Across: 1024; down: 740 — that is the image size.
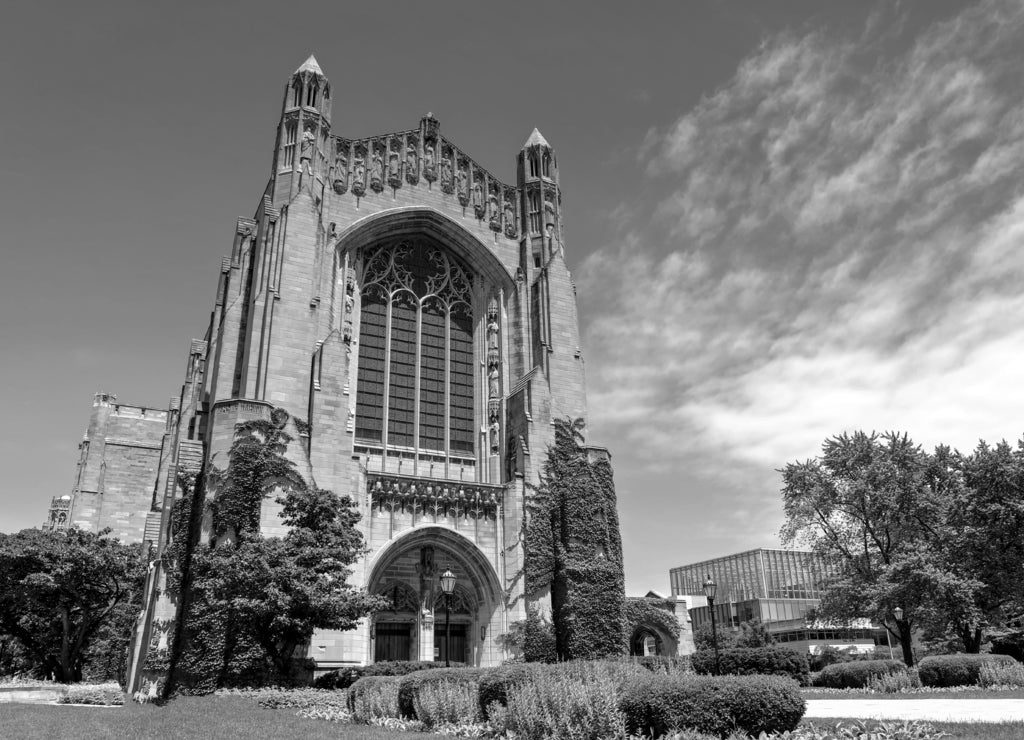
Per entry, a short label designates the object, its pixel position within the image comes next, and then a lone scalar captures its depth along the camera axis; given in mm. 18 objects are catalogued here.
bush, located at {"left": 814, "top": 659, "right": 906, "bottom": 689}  25125
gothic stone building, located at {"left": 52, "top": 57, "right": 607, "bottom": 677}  29547
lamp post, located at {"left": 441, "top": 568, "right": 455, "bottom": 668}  22172
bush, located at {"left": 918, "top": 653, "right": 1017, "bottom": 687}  22203
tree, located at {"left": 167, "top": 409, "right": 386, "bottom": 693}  23078
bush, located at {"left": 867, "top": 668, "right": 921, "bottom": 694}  22734
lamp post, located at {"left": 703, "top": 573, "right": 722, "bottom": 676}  24797
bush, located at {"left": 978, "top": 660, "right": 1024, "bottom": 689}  21234
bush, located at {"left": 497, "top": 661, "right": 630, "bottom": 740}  11492
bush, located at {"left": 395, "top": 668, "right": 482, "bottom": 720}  15211
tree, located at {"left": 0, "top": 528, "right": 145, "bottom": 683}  36625
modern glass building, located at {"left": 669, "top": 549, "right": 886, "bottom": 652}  90312
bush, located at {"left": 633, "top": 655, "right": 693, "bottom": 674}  23612
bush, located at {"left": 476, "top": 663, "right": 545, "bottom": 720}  13281
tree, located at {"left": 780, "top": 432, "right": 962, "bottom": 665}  30125
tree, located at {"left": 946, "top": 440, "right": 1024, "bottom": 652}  29766
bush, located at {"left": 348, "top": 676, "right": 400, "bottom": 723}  15516
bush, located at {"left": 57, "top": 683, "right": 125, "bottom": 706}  22734
